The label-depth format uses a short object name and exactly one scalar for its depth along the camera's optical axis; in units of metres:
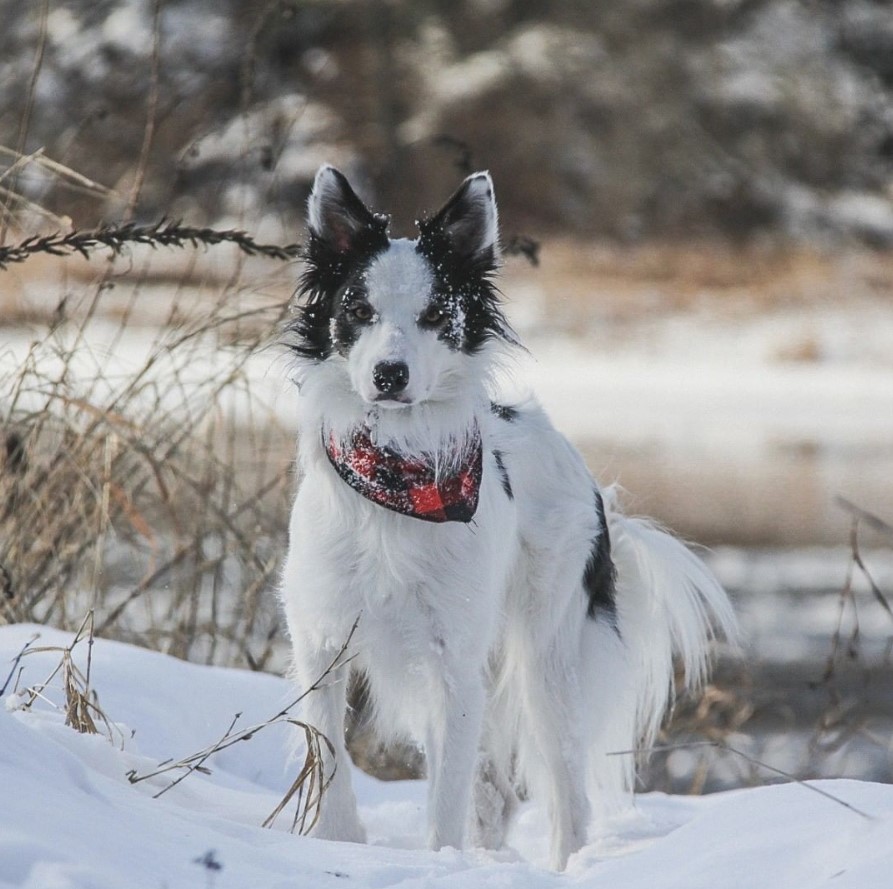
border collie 7.52
